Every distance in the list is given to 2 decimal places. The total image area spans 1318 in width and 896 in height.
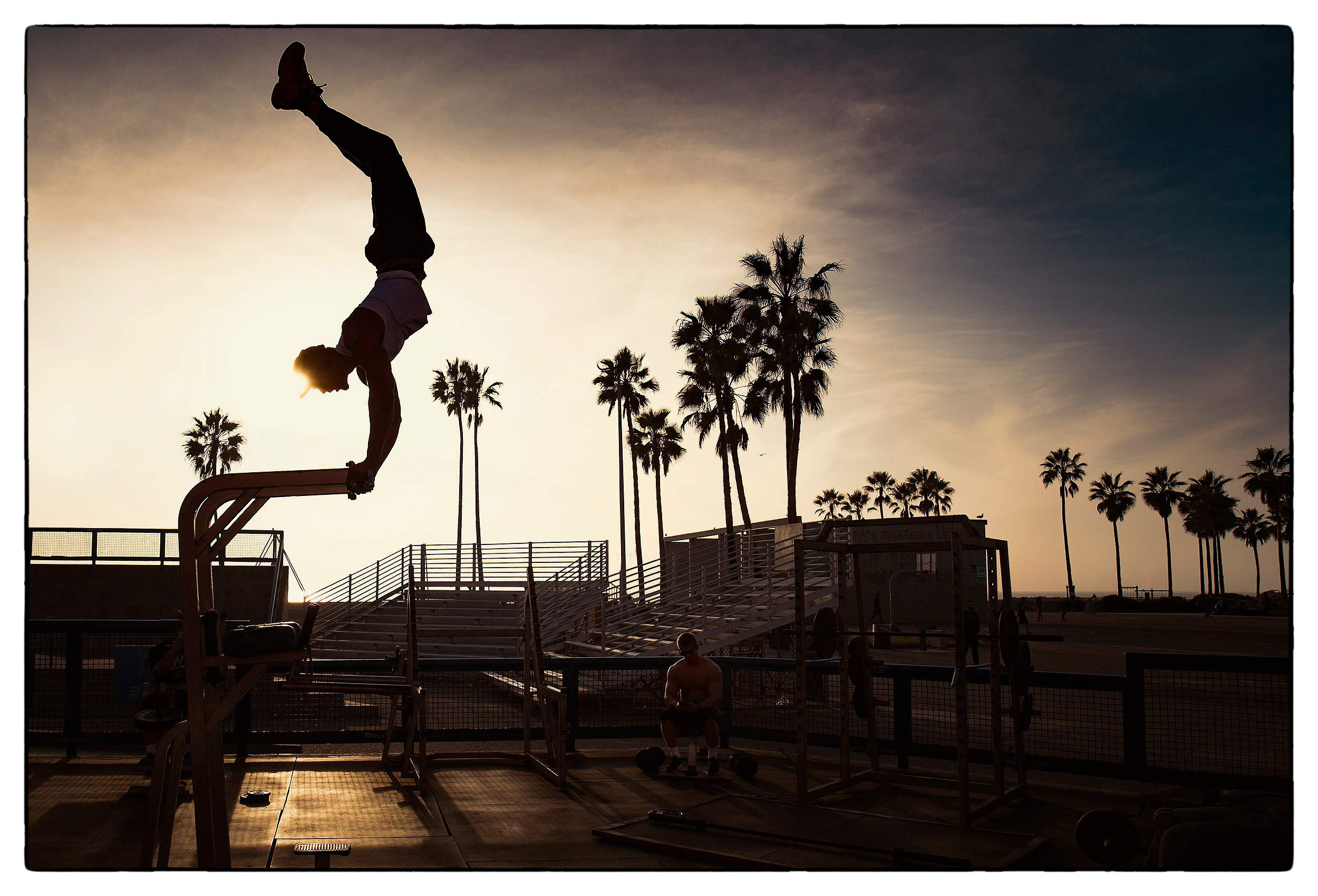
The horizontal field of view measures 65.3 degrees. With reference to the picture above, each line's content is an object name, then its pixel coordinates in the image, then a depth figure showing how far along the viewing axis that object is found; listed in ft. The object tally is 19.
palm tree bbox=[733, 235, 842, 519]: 89.15
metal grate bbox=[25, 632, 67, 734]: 32.83
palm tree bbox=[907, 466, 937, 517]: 280.84
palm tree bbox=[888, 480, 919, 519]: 286.25
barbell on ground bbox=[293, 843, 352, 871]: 18.22
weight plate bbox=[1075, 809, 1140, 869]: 17.72
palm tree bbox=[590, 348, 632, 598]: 141.90
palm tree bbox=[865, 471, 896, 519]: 305.12
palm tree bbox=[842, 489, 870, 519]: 318.45
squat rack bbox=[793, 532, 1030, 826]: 22.65
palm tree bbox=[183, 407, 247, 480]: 146.20
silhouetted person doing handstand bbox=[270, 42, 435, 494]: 18.12
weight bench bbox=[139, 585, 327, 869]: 15.23
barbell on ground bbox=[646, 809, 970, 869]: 18.70
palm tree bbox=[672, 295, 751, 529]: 99.45
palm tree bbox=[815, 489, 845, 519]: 293.45
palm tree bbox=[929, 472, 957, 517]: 288.30
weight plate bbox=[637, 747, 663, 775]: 29.94
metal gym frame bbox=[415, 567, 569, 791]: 29.30
